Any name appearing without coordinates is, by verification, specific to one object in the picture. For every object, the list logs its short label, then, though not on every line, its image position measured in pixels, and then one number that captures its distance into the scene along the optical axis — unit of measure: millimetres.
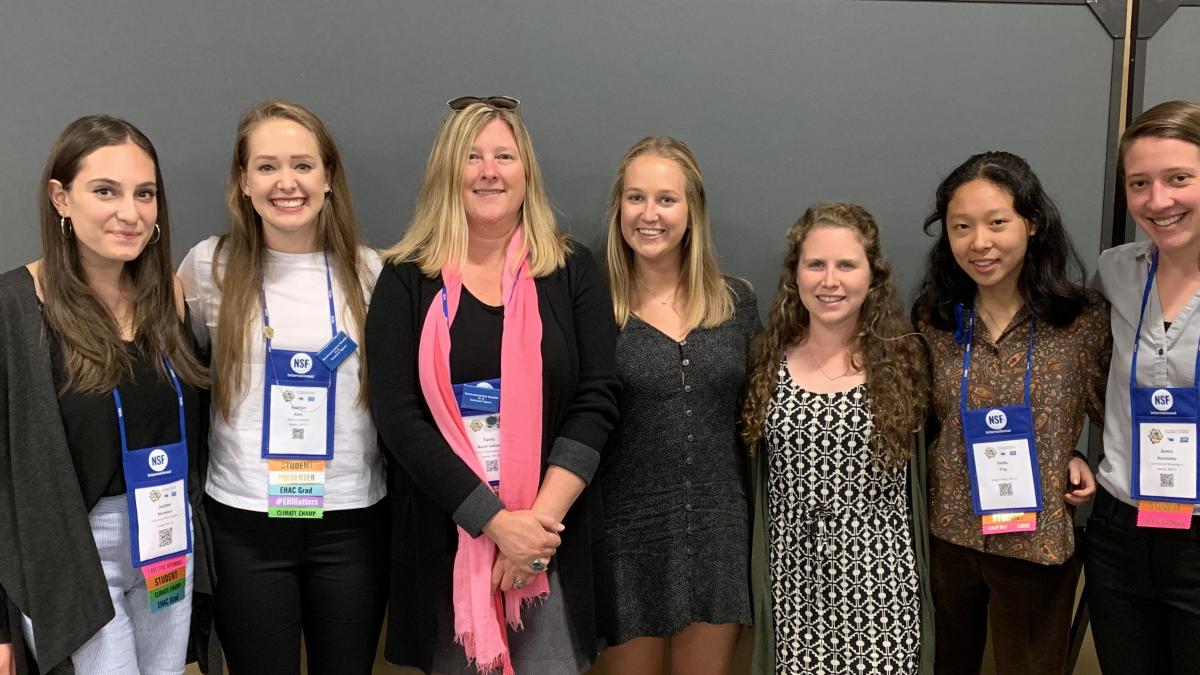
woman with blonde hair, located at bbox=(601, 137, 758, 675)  2076
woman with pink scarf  1854
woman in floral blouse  1999
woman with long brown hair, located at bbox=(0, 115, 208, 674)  1674
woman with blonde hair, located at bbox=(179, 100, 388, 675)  1928
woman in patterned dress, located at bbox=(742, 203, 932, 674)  1982
